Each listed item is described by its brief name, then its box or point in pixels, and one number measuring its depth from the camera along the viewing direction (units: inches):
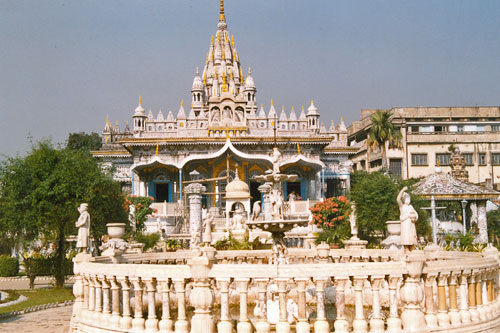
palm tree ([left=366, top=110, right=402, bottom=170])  2479.1
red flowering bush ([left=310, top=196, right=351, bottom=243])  1400.1
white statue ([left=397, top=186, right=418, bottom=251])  459.5
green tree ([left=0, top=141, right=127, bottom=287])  953.5
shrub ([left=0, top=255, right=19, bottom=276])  1323.8
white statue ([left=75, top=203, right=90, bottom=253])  547.5
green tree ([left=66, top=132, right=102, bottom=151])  3075.8
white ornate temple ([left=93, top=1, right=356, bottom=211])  1968.5
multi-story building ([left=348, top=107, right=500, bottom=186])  2650.1
